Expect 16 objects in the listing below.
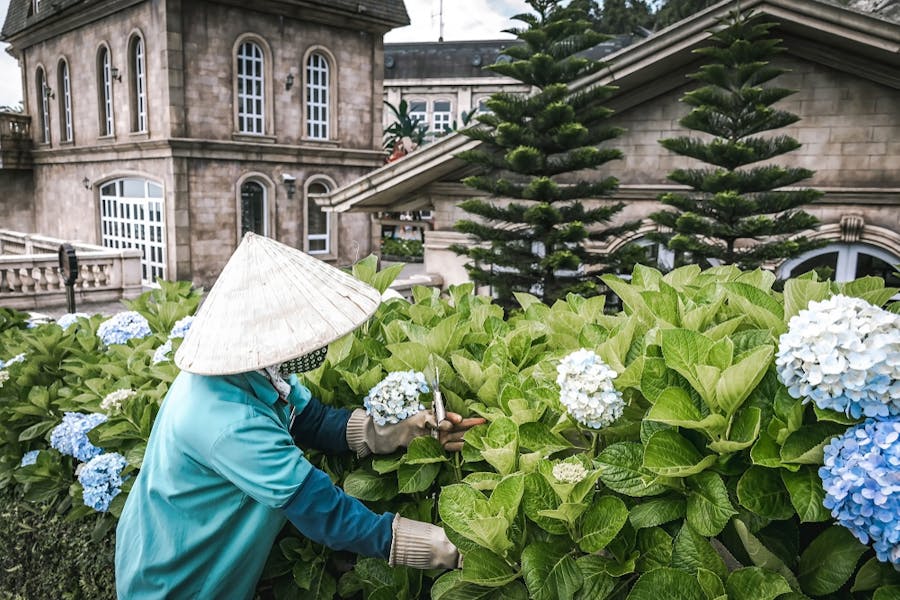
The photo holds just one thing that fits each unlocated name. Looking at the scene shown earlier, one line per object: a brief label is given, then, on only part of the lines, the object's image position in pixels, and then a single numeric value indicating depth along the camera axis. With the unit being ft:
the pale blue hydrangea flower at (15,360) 11.67
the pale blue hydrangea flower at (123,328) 11.69
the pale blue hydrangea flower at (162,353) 9.75
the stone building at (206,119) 56.49
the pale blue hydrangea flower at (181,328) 10.11
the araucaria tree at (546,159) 29.99
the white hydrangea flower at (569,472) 5.13
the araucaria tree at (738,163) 27.04
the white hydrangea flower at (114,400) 8.99
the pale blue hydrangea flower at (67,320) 13.69
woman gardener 6.09
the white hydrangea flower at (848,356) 4.19
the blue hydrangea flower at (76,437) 9.30
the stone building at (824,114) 26.81
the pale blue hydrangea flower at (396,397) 6.88
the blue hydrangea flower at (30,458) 10.27
